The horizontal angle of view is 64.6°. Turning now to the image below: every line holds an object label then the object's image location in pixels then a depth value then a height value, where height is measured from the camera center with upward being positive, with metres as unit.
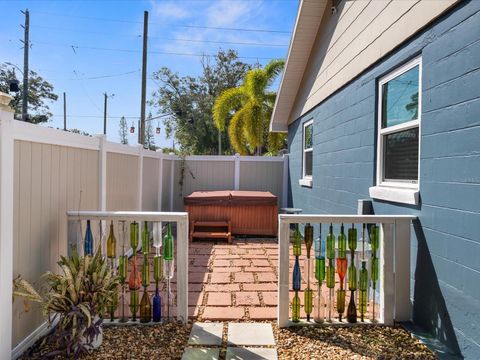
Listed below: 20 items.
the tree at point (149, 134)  37.13 +4.08
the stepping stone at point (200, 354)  2.52 -1.20
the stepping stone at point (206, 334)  2.75 -1.20
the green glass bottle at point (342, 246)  3.02 -0.54
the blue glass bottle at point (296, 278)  3.02 -0.80
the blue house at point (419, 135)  2.34 +0.39
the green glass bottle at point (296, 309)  3.00 -1.04
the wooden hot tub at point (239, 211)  7.28 -0.68
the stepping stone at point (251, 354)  2.52 -1.20
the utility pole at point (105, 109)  26.62 +4.54
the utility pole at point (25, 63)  13.88 +4.23
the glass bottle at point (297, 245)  2.97 -0.53
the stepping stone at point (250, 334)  2.75 -1.19
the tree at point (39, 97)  24.77 +5.08
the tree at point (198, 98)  23.98 +5.35
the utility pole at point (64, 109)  29.99 +4.99
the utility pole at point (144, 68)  11.40 +3.19
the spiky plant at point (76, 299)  2.35 -0.80
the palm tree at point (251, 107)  11.52 +2.24
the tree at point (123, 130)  39.19 +4.60
